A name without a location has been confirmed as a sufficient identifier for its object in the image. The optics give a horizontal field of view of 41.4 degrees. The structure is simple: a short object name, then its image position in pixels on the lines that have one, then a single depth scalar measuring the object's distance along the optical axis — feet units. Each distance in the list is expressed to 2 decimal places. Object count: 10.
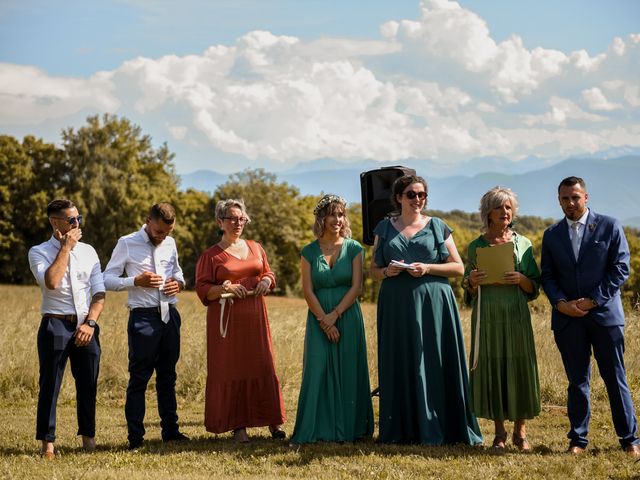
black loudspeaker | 29.73
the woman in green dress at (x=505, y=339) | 22.43
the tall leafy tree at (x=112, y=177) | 144.36
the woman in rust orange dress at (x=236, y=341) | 24.77
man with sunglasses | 22.59
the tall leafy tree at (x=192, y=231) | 143.95
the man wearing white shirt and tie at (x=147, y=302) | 23.94
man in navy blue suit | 21.68
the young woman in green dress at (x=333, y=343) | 24.27
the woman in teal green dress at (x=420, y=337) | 23.24
